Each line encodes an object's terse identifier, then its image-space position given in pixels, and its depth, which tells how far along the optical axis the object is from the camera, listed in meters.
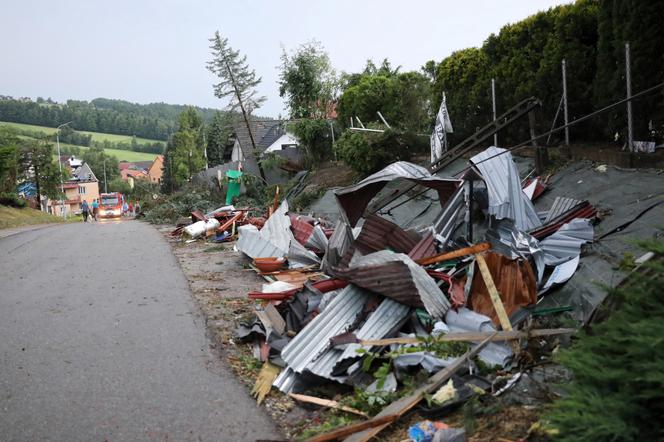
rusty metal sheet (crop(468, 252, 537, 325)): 6.07
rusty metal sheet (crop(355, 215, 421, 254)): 8.36
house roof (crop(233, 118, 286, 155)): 48.78
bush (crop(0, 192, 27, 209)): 37.88
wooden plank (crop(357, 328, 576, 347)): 5.10
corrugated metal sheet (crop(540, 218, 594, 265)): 6.99
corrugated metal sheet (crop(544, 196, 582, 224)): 8.45
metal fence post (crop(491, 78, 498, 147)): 14.60
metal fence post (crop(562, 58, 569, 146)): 11.80
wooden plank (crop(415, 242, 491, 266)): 6.90
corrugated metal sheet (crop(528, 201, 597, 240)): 7.93
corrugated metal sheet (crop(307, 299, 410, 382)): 5.70
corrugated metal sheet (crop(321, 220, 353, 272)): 9.12
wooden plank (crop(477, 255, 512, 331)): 5.71
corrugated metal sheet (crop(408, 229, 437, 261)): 8.01
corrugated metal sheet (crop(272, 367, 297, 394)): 5.65
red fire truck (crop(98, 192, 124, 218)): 42.59
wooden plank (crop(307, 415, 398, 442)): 4.34
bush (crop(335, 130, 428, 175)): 18.09
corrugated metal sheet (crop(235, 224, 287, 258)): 12.52
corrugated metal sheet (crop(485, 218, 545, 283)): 7.01
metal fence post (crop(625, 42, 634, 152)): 9.54
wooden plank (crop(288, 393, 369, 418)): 4.87
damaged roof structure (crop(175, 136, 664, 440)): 5.66
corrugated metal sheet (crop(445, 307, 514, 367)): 5.06
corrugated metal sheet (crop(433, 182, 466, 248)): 8.99
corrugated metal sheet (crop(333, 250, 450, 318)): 6.21
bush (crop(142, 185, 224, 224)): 28.78
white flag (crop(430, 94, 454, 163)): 14.88
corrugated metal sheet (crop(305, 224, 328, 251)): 11.78
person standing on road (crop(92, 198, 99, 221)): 43.94
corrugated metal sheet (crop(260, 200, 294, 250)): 12.67
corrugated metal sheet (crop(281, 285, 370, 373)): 5.94
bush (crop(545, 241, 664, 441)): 2.72
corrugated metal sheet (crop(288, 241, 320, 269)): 11.26
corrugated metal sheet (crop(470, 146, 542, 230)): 8.25
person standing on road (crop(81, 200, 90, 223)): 41.25
